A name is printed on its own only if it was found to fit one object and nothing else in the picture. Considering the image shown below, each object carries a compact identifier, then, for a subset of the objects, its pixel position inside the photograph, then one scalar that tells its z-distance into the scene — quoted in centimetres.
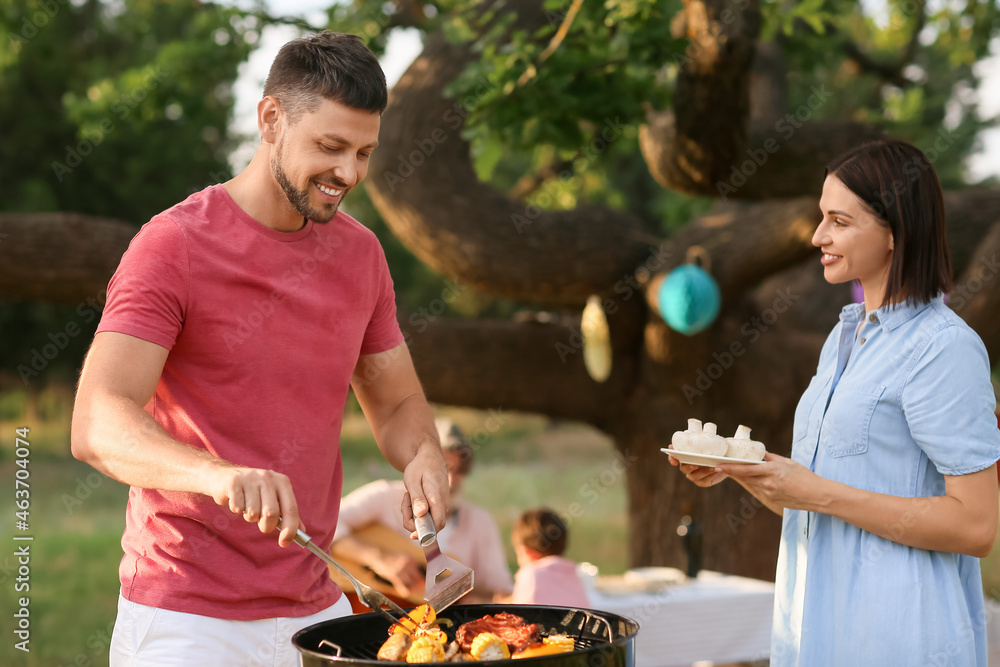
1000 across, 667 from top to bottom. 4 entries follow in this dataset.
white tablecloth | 452
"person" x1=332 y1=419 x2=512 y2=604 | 377
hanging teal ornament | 515
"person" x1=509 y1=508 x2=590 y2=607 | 407
